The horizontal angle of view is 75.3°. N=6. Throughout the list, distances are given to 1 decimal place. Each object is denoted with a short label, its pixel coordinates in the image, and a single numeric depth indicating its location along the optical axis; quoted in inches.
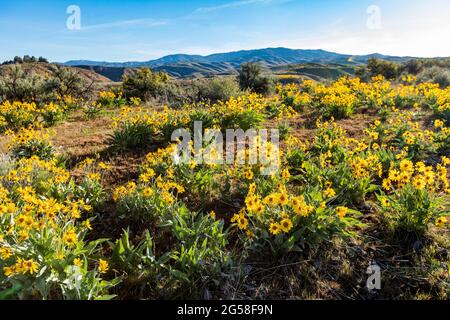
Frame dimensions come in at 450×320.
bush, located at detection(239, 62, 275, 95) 558.9
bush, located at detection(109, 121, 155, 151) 233.1
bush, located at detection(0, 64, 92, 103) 427.2
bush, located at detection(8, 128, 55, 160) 200.5
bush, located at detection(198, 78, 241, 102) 439.3
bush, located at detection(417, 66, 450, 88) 498.0
